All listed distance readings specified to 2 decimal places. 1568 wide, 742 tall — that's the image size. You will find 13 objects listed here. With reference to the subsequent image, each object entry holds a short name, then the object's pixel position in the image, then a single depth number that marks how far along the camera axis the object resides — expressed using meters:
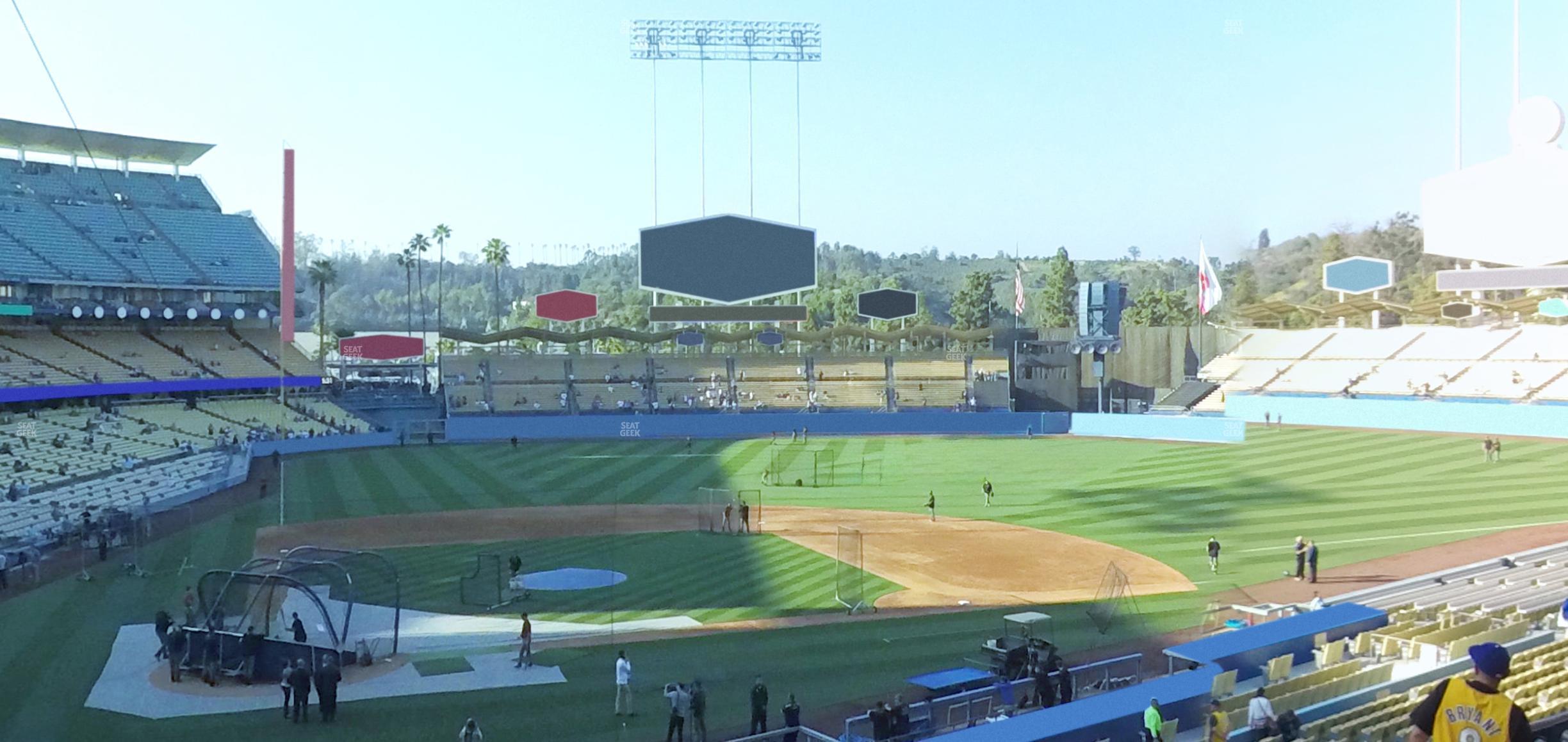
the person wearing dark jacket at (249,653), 22.08
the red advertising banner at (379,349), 80.31
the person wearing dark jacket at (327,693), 19.59
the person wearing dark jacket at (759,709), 18.86
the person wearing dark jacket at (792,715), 18.06
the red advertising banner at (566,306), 78.62
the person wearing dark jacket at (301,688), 19.56
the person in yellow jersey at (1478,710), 6.55
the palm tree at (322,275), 106.88
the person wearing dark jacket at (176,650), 22.03
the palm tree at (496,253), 118.56
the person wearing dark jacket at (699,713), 18.47
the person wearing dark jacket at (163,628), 23.08
